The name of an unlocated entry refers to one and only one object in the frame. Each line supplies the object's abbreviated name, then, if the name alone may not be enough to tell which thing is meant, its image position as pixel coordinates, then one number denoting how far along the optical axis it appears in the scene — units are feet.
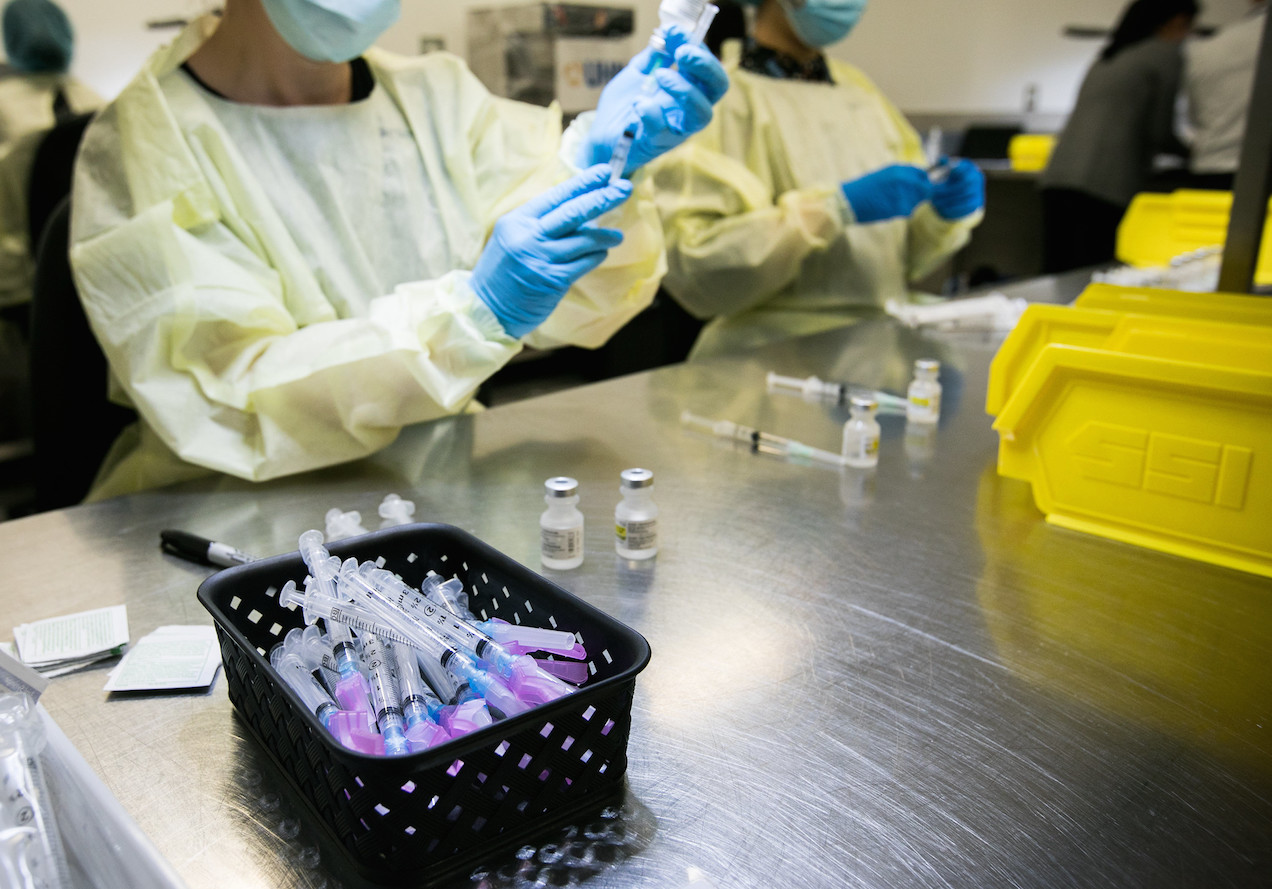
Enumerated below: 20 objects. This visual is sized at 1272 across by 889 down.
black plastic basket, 1.57
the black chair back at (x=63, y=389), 4.32
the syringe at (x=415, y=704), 1.82
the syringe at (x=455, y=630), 1.88
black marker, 2.92
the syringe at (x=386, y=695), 1.81
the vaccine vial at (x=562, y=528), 2.85
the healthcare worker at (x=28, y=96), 6.68
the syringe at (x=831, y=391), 4.72
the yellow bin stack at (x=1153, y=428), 2.84
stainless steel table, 1.80
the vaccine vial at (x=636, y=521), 2.94
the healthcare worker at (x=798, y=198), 6.82
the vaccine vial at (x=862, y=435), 3.84
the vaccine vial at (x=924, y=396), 4.45
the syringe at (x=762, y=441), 4.00
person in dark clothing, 11.68
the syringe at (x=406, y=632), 1.95
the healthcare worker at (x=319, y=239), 3.70
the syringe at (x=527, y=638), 2.06
